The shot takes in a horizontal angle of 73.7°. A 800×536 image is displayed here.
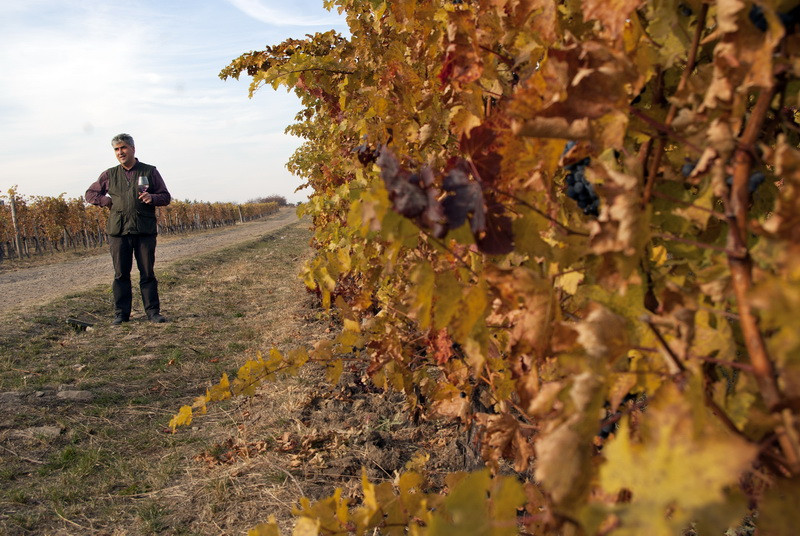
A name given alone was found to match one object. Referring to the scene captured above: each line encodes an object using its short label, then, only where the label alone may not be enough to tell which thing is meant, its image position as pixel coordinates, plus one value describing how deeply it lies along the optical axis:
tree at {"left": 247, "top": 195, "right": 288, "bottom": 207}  120.69
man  6.59
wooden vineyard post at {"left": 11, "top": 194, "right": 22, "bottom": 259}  21.91
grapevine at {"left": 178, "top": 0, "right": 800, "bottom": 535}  0.52
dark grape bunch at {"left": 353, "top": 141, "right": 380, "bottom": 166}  2.77
